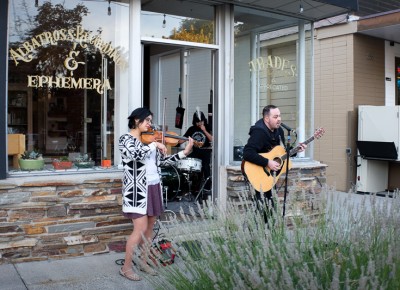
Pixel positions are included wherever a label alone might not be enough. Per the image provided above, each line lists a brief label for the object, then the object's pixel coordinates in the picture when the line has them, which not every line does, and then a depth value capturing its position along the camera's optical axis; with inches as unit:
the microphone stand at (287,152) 200.0
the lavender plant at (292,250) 91.5
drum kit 317.7
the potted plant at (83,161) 221.8
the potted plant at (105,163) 226.1
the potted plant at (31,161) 207.3
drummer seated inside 310.3
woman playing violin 179.6
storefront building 202.5
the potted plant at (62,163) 216.2
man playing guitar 207.2
